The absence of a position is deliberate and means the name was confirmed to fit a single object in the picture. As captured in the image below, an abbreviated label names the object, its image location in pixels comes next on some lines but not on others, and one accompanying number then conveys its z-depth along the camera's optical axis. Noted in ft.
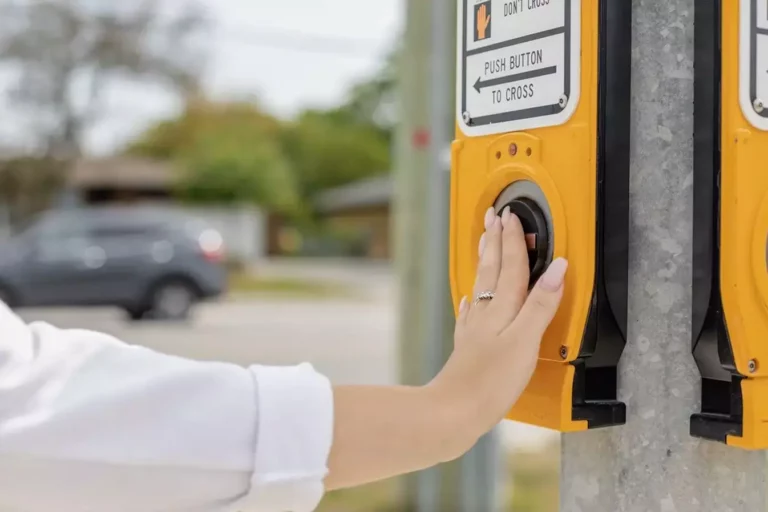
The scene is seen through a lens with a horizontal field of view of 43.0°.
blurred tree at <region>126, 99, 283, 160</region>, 92.89
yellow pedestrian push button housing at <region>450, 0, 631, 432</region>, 3.61
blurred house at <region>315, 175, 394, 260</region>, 101.91
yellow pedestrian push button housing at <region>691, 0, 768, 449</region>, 3.43
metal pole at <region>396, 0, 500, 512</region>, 12.76
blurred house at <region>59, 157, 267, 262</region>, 80.18
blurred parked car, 36.88
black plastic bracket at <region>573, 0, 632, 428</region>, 3.63
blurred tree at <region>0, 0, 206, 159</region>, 63.31
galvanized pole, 3.73
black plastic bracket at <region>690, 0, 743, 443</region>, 3.52
